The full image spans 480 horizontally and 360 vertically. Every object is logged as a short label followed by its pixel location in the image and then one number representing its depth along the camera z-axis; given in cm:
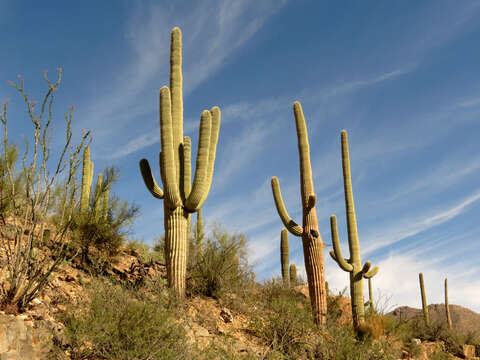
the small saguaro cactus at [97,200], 1300
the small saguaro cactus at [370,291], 2343
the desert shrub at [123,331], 706
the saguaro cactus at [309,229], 1220
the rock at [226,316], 1082
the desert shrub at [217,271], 1205
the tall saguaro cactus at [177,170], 1084
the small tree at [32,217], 716
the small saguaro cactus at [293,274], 1997
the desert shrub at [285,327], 988
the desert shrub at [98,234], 1218
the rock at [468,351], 1720
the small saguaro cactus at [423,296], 2323
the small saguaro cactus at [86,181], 1359
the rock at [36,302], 768
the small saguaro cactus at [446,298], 2707
